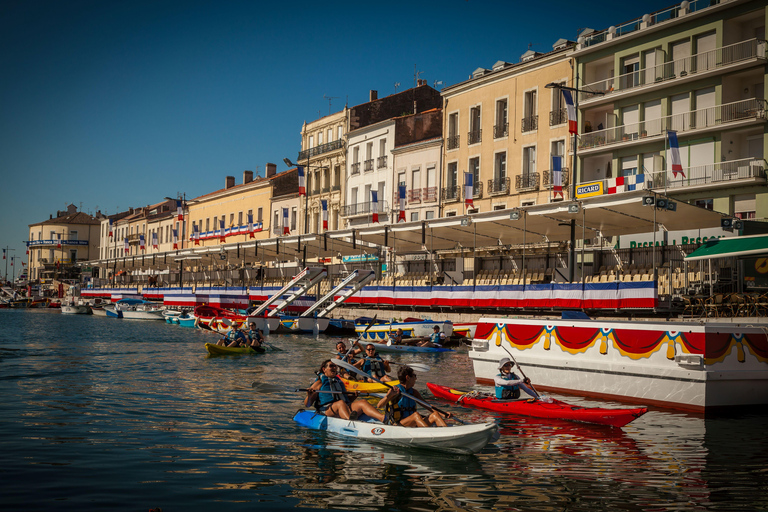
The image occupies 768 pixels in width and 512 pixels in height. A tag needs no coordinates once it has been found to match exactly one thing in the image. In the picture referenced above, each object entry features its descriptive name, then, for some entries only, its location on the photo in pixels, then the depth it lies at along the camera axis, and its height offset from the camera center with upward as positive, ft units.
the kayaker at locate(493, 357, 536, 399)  48.67 -6.27
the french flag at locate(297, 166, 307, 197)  185.13 +27.43
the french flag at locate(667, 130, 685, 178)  102.73 +20.28
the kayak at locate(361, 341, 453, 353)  96.43 -8.03
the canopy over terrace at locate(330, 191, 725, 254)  97.81 +10.81
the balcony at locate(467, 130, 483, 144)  157.58 +33.85
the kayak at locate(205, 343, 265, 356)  89.72 -8.11
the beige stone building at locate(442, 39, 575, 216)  141.90 +33.35
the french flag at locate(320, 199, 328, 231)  192.85 +20.90
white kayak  35.27 -7.55
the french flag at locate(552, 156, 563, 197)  129.49 +21.48
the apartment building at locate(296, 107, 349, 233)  208.13 +36.45
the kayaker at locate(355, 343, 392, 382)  59.93 -6.43
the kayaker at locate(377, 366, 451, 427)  38.37 -6.32
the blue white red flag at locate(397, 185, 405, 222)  161.29 +20.61
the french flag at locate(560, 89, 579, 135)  113.39 +28.18
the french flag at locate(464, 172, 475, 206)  142.82 +20.27
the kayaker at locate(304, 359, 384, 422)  41.83 -6.65
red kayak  42.84 -7.59
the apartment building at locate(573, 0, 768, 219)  114.62 +33.17
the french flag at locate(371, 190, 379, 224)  175.62 +21.15
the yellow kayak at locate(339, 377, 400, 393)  60.08 -8.27
